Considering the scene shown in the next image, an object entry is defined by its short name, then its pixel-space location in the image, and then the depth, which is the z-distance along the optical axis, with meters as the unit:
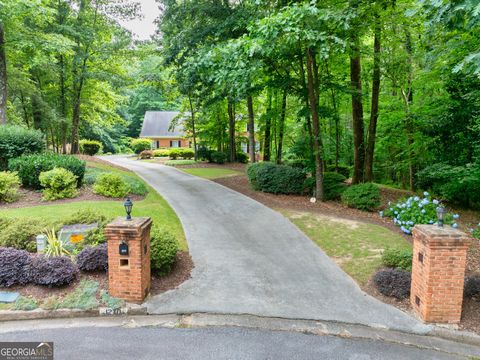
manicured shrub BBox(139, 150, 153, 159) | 32.94
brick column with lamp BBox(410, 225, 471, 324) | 4.69
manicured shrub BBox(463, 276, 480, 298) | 5.39
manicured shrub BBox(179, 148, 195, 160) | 31.51
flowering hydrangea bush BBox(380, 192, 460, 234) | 8.54
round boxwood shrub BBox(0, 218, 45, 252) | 6.36
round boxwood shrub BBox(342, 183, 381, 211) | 10.52
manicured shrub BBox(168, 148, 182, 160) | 31.80
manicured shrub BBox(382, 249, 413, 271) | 6.14
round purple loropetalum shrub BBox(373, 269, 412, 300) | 5.53
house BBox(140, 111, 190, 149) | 43.97
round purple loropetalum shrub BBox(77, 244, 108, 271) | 5.66
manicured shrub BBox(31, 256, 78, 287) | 5.28
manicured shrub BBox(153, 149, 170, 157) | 34.22
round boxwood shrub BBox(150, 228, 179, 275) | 5.86
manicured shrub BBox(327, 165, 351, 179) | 18.62
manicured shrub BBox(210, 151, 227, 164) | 23.73
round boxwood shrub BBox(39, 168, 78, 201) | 9.85
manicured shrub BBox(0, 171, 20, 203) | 9.42
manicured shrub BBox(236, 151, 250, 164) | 25.88
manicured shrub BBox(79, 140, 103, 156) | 29.84
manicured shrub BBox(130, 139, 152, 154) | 38.41
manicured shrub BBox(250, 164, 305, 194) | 12.49
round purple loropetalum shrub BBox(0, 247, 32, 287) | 5.30
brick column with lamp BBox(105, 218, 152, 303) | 5.02
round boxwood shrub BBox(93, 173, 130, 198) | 10.51
